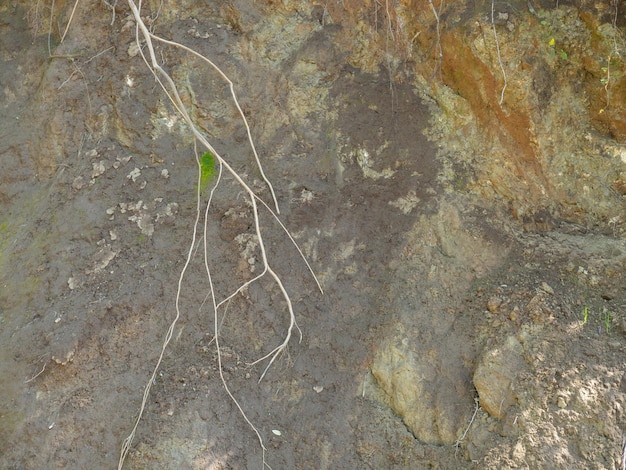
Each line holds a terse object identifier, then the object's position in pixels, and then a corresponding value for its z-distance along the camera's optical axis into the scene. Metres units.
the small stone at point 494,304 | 3.57
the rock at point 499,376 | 3.27
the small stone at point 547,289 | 3.50
